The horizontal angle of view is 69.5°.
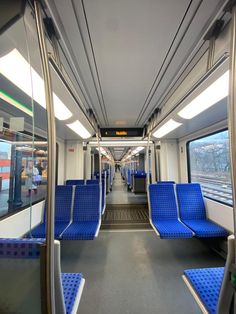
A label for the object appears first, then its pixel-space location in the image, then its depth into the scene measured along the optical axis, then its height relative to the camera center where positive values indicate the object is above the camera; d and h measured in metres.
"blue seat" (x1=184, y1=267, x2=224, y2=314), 1.11 -0.87
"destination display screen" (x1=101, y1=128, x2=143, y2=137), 5.03 +1.07
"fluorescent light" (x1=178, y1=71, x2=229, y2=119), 1.48 +0.74
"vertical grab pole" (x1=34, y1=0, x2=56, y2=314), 0.82 -0.01
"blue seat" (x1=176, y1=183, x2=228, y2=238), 2.99 -0.69
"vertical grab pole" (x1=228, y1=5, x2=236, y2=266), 0.81 +0.30
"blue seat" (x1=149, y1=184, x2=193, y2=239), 2.87 -0.68
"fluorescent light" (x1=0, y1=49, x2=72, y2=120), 1.14 +0.74
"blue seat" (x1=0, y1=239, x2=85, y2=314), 0.83 -0.53
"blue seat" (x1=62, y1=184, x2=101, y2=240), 2.91 -0.68
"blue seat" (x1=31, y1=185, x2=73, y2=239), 2.94 -0.65
